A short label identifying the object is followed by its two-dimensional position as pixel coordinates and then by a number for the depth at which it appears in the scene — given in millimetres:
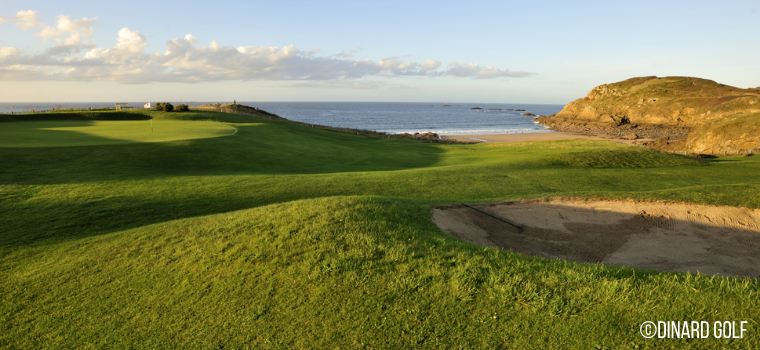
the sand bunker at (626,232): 9844
